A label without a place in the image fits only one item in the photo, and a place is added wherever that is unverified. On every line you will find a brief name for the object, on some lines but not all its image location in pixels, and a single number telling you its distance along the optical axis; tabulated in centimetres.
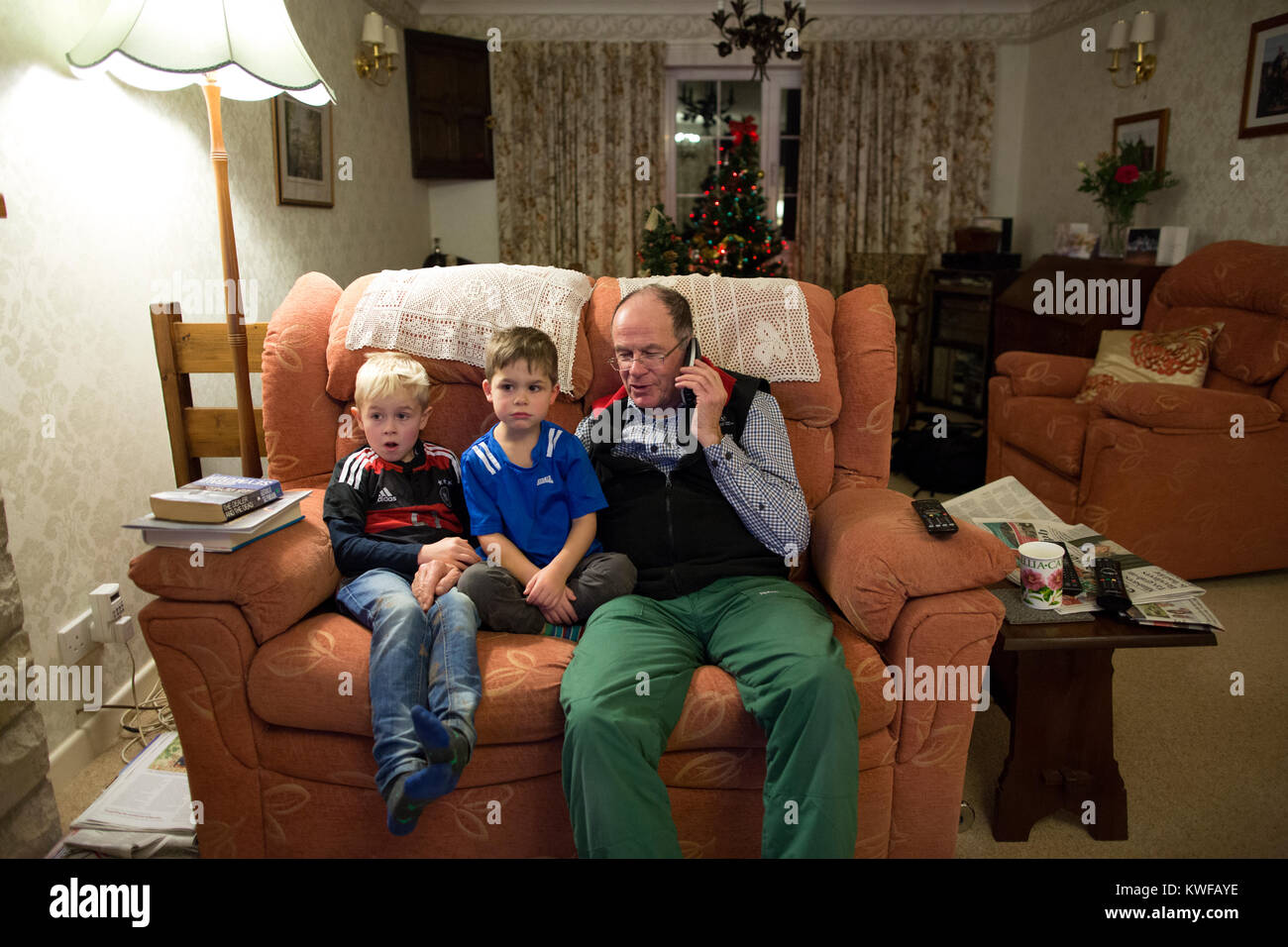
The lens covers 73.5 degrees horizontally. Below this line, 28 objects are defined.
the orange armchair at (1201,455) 276
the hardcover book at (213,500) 146
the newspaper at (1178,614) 154
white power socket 192
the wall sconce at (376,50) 404
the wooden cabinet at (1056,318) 392
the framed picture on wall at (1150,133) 420
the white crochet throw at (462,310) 191
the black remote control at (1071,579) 165
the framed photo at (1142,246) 395
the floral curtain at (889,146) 545
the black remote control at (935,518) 150
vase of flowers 407
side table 165
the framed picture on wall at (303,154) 317
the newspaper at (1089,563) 161
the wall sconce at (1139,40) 413
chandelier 353
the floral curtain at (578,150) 540
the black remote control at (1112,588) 160
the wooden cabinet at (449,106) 499
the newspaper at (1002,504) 203
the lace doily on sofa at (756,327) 191
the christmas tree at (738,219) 395
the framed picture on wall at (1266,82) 349
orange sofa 144
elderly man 127
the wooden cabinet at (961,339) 503
